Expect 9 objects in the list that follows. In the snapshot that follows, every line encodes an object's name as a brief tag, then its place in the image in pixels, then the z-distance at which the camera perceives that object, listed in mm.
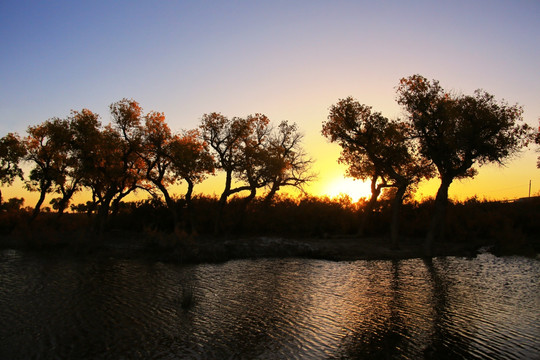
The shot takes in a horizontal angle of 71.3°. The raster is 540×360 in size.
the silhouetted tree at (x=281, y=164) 37094
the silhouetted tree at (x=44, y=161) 40531
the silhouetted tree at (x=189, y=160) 35719
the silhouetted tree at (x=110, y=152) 36594
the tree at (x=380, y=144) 27531
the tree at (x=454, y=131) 24609
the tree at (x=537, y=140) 33950
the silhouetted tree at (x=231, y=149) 37438
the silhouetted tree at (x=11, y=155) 40688
